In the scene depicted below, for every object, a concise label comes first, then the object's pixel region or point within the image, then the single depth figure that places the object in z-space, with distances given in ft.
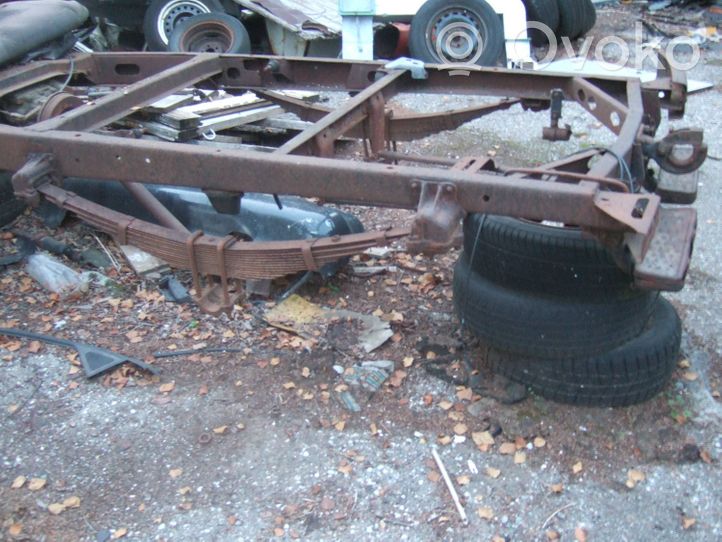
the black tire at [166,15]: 26.45
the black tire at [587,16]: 30.78
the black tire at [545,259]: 8.93
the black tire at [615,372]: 9.53
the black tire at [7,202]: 14.46
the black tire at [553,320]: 9.27
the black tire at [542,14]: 29.63
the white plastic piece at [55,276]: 12.96
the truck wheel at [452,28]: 26.23
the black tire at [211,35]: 24.84
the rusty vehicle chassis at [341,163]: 7.10
